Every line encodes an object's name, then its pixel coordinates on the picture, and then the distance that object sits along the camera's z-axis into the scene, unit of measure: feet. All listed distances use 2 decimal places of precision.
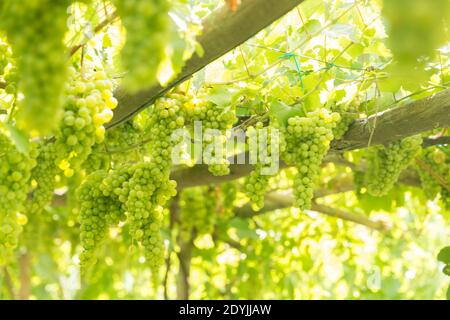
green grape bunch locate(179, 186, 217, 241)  9.45
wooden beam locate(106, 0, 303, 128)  4.68
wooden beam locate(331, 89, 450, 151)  5.98
